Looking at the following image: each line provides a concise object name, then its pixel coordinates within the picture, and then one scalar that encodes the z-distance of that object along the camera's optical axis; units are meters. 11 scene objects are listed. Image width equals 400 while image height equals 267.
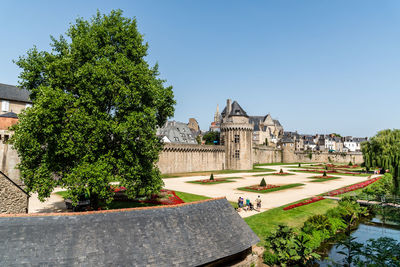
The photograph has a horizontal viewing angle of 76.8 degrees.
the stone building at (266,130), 103.75
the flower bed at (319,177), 45.02
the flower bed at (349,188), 27.80
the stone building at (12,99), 40.44
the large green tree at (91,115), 14.45
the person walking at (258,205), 21.02
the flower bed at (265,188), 30.11
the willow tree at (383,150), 41.56
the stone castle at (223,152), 51.81
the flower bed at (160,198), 21.89
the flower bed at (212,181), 37.03
